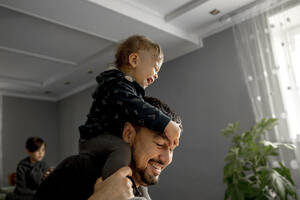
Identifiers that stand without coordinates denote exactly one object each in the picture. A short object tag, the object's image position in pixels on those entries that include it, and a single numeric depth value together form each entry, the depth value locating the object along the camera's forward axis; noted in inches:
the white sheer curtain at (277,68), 129.1
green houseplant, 107.7
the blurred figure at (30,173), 141.9
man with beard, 34.3
